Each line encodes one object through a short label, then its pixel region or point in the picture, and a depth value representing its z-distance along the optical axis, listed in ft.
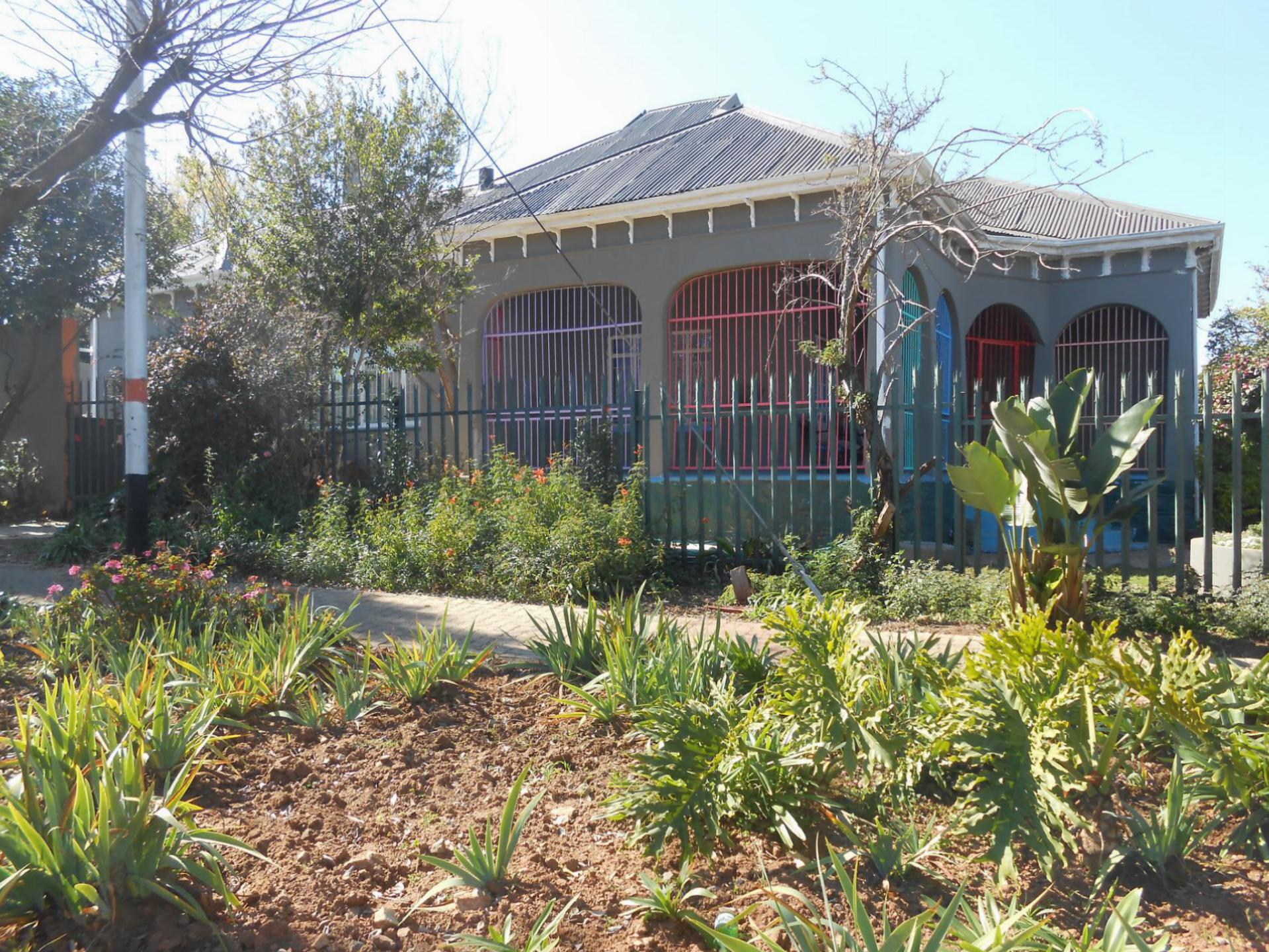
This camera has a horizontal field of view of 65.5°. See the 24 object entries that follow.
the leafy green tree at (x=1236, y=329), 75.87
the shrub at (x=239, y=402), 39.40
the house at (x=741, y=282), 43.27
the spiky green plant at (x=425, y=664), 15.81
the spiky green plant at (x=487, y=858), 9.67
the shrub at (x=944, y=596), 24.27
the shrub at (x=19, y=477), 51.44
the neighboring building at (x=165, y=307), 56.03
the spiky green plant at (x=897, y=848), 9.96
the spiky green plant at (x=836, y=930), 7.49
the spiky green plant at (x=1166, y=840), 9.95
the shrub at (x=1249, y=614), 22.47
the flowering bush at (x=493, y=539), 28.58
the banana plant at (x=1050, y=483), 19.93
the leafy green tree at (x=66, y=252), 46.37
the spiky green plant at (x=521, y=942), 8.30
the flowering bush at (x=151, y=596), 19.51
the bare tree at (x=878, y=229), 28.30
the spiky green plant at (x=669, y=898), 9.30
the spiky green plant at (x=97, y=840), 8.82
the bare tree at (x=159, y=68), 26.14
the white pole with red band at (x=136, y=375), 31.14
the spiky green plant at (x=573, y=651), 16.90
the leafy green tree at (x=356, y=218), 40.60
